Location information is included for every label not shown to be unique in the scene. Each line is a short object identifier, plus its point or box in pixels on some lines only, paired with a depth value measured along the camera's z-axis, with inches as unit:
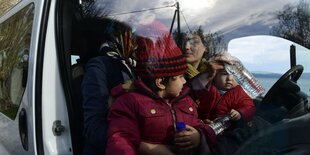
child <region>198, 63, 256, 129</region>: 76.2
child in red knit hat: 79.5
